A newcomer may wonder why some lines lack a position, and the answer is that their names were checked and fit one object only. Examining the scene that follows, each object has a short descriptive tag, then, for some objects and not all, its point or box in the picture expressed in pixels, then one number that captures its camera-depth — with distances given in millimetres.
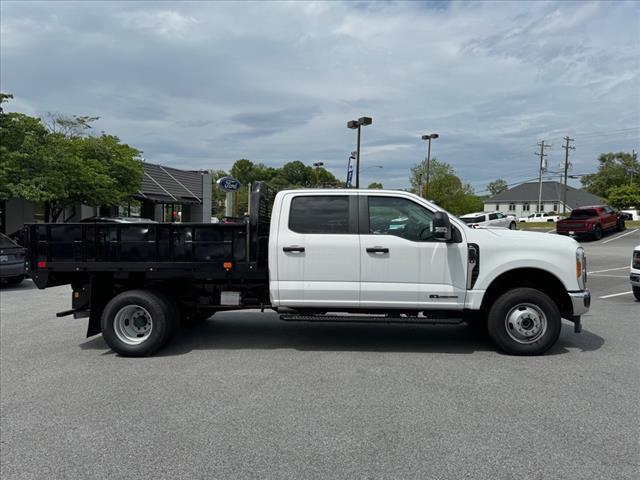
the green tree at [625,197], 70062
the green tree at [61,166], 17961
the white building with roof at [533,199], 88875
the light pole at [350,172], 33000
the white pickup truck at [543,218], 62306
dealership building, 24811
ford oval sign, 14711
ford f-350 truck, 6098
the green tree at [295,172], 124812
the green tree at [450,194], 56844
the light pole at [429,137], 46000
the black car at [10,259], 12616
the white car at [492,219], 32194
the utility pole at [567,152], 68662
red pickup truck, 28578
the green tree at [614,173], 101438
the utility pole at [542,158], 71312
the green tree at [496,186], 138075
